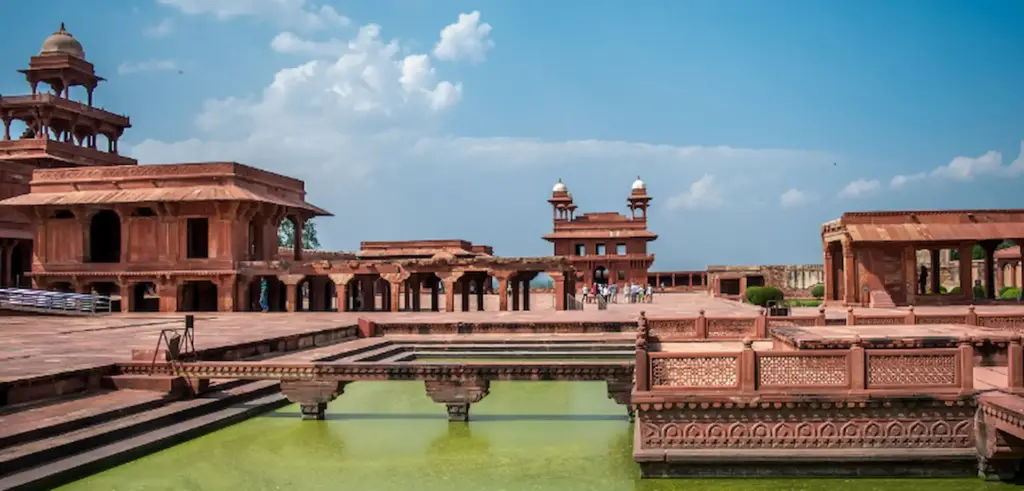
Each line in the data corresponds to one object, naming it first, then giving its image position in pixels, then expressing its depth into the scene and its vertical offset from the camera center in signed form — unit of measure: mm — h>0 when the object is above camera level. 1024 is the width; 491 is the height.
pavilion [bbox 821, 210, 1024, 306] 27969 +897
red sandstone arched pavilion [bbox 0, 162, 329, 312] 29188 +1854
